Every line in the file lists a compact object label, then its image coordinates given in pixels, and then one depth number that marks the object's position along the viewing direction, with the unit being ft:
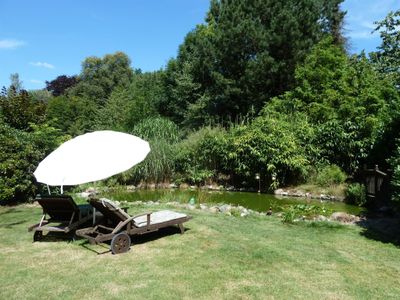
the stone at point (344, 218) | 25.55
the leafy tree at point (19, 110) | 39.32
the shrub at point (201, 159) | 46.47
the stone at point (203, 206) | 29.33
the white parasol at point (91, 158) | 17.83
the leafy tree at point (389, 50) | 61.98
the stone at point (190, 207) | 29.15
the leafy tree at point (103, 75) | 142.46
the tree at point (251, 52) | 63.00
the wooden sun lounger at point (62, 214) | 19.27
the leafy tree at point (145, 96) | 73.82
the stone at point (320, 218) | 25.50
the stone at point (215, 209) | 28.22
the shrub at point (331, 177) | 40.68
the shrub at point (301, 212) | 24.59
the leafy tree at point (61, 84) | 168.35
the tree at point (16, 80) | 108.59
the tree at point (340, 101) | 42.32
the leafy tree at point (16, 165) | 29.82
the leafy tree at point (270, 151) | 42.29
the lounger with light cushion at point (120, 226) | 17.85
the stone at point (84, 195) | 35.65
